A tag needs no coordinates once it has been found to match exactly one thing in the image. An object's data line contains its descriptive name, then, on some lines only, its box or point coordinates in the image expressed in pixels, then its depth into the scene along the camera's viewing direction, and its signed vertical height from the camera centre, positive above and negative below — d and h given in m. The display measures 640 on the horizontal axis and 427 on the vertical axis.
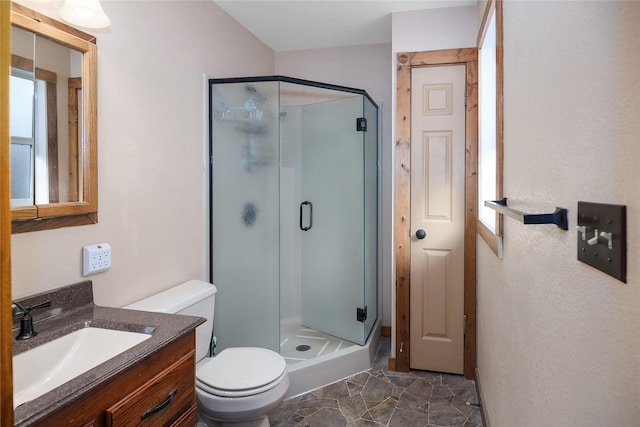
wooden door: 2.66 +0.00
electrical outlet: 1.60 -0.18
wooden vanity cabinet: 0.94 -0.50
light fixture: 1.46 +0.77
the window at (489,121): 1.68 +0.53
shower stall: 2.53 -0.01
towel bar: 0.84 -0.01
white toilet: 1.70 -0.73
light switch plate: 0.58 -0.04
